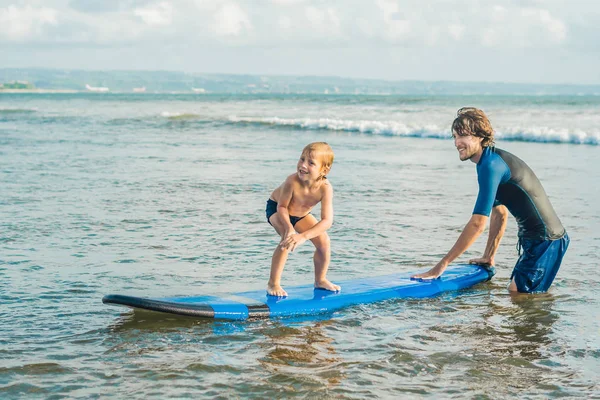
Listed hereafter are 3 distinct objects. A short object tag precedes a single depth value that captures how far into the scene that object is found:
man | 5.81
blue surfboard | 5.22
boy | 5.40
